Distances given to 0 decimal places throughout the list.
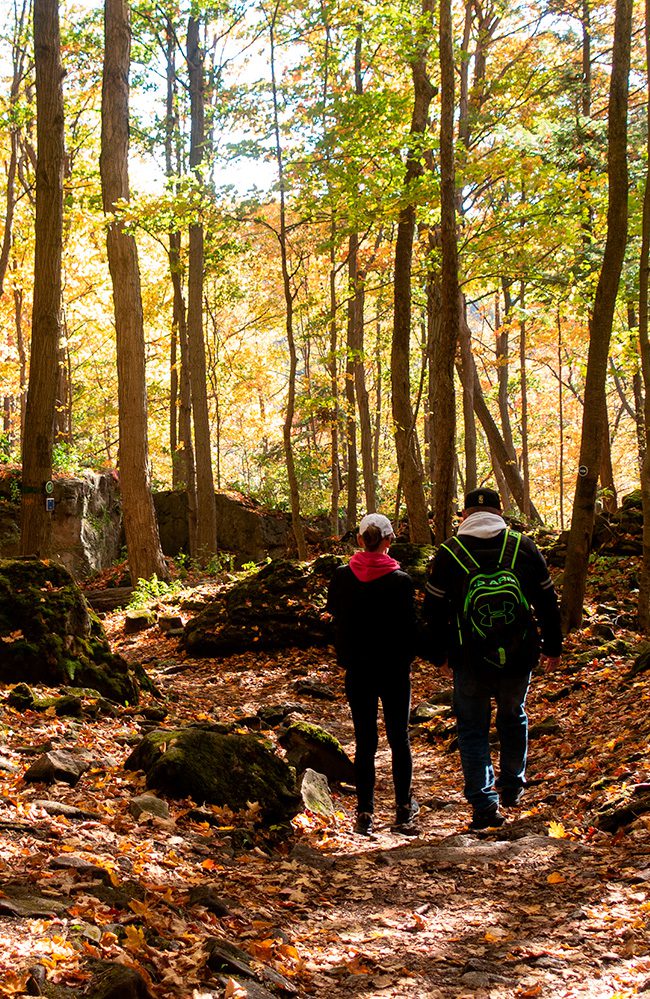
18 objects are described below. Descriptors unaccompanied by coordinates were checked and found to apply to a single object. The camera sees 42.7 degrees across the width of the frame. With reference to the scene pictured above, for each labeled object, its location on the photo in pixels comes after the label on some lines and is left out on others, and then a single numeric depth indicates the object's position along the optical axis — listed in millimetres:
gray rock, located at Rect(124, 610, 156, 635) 12641
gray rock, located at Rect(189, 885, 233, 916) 3568
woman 5316
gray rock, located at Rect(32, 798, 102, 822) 4379
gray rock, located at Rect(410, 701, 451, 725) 8656
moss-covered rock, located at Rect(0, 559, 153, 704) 7031
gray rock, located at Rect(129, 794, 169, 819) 4641
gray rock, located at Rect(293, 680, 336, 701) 9703
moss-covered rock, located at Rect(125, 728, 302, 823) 5043
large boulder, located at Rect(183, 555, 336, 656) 11375
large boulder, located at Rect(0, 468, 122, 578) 17812
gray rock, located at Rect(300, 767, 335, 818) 5617
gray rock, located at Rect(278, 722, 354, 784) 6711
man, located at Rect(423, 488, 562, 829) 5086
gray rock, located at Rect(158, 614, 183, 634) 12398
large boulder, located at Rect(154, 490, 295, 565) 23016
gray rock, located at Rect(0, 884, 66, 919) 3006
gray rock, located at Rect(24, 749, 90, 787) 4836
